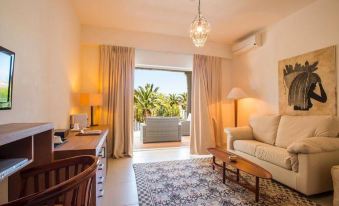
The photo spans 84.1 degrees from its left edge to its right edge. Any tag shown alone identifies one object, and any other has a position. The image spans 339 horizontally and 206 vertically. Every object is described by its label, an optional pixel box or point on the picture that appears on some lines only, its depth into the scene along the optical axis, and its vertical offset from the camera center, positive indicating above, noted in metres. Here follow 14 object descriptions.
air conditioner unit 4.06 +1.48
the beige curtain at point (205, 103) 4.51 +0.13
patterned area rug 2.18 -1.07
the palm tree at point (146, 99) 7.39 +0.37
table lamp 3.53 +0.18
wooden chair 0.66 -0.37
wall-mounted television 1.29 +0.22
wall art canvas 2.79 +0.41
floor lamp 4.22 +0.33
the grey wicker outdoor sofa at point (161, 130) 5.54 -0.63
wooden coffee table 2.13 -0.73
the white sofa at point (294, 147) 2.24 -0.58
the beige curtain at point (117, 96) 4.01 +0.27
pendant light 2.45 +1.03
